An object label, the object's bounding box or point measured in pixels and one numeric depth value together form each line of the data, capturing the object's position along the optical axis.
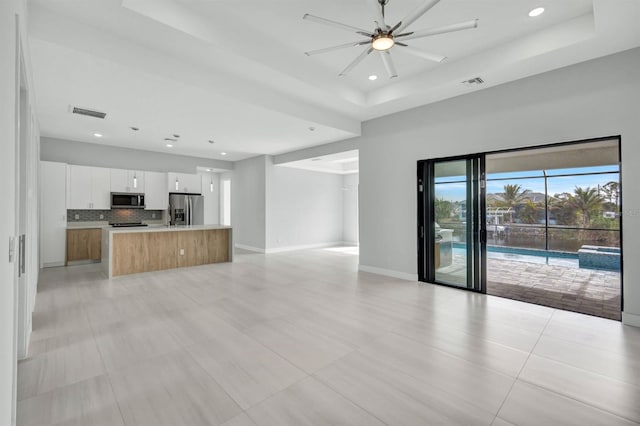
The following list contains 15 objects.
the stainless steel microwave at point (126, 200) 7.06
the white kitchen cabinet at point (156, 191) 7.59
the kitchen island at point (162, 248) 5.48
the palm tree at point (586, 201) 8.22
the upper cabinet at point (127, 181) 7.06
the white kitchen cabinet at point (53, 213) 6.05
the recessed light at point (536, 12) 3.00
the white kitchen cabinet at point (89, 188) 6.50
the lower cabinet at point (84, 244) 6.36
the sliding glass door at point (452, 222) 4.50
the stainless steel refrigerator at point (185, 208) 8.03
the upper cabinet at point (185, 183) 7.96
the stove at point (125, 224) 7.27
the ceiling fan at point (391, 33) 2.45
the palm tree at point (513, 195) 9.44
